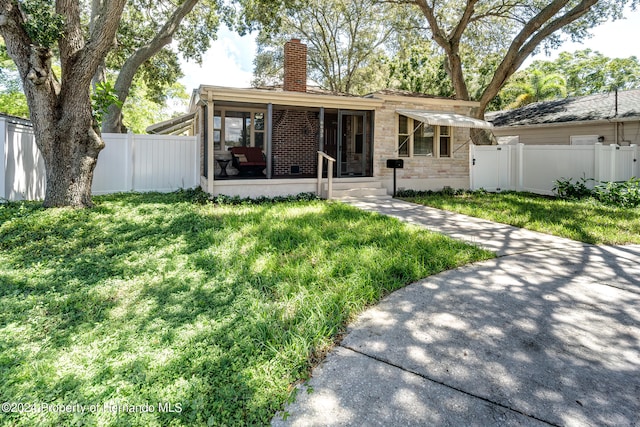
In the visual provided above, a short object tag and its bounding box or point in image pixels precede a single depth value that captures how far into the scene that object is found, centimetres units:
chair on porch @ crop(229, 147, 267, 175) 1220
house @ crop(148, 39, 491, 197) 1040
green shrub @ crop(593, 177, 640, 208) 969
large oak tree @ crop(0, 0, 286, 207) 671
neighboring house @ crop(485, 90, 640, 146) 1345
